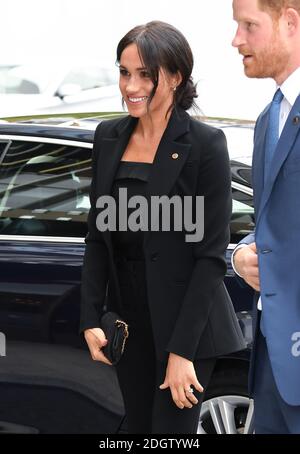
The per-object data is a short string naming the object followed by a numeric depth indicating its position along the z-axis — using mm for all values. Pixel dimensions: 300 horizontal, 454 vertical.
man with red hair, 4656
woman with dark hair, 5777
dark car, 7656
